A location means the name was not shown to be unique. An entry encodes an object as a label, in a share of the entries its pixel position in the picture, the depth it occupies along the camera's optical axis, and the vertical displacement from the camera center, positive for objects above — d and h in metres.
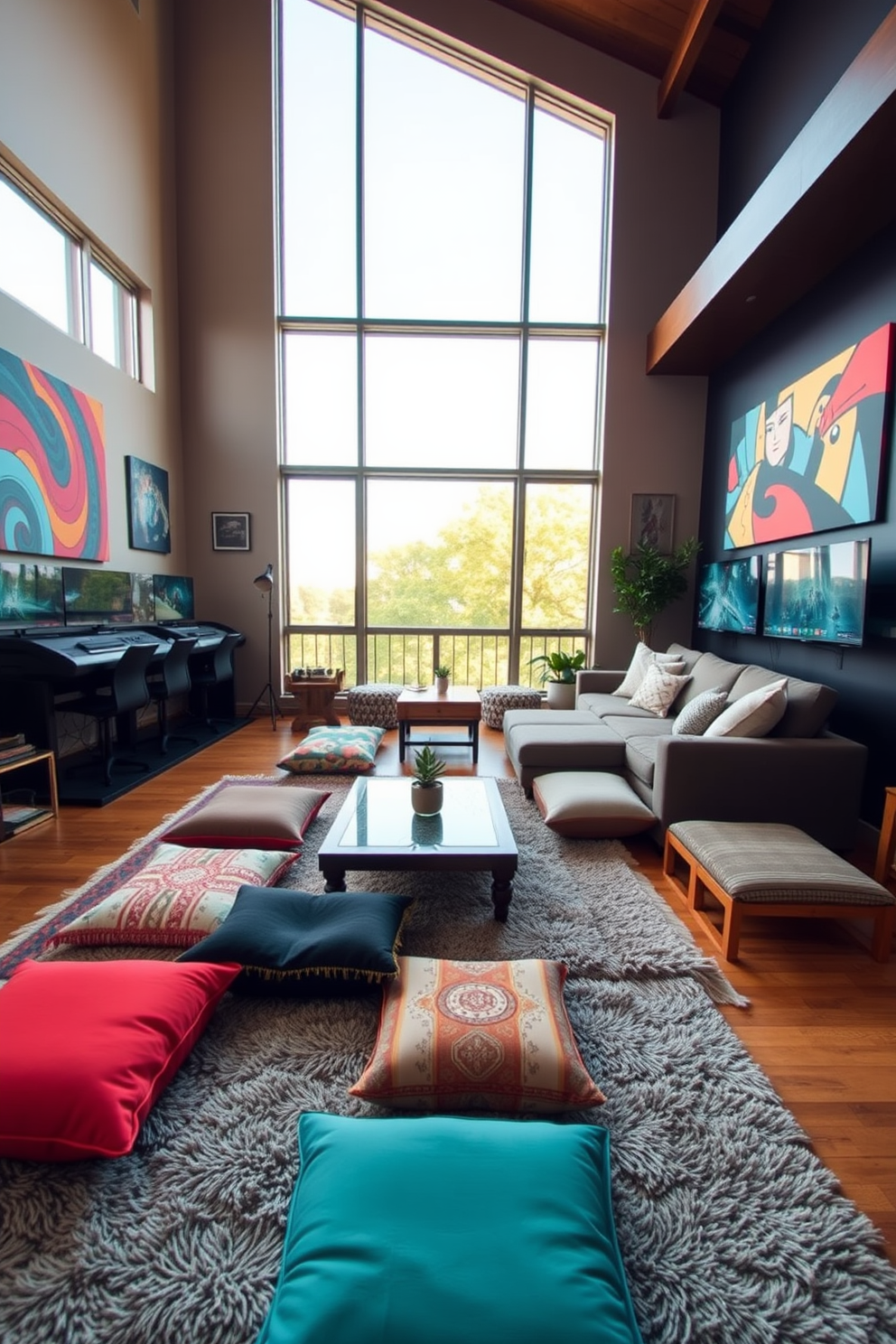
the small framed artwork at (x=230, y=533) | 5.70 +0.80
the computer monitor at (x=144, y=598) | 4.69 +0.11
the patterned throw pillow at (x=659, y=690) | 3.96 -0.48
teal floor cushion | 0.80 -0.98
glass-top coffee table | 2.09 -0.86
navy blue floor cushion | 1.62 -0.96
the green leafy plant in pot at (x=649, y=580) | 5.31 +0.39
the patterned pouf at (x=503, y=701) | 5.09 -0.73
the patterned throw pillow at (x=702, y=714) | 3.12 -0.50
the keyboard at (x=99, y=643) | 3.47 -0.20
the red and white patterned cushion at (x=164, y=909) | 1.86 -0.98
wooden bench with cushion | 1.92 -0.88
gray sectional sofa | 2.59 -0.69
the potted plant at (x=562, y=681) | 5.18 -0.55
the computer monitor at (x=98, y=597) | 3.87 +0.10
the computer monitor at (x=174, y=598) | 5.09 +0.14
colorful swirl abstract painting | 3.34 +0.92
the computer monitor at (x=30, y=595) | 3.30 +0.09
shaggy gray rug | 0.97 -1.16
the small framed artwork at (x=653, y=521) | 5.64 +0.99
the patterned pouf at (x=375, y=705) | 5.02 -0.77
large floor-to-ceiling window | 5.32 +2.60
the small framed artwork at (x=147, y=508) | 4.72 +0.89
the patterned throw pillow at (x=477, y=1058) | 1.30 -1.01
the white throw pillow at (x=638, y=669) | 4.46 -0.38
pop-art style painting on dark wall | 2.94 +1.06
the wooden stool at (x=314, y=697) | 5.15 -0.74
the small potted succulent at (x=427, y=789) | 2.38 -0.72
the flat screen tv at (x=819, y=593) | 2.94 +0.18
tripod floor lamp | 5.23 -0.21
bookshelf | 2.90 -1.04
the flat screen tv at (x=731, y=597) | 4.09 +0.21
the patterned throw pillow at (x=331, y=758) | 3.76 -0.93
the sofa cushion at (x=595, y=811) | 2.76 -0.92
